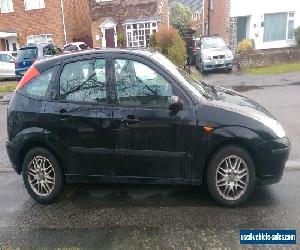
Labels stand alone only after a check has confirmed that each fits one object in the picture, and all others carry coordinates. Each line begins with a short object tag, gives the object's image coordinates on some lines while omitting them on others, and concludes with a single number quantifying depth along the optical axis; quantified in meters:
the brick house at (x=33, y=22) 21.01
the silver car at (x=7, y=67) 14.56
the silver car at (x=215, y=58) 13.02
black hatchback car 3.11
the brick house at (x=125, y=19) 20.59
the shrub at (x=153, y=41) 13.69
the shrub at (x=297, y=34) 16.37
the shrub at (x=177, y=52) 11.84
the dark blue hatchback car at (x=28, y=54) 13.42
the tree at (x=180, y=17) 26.15
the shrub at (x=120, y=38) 20.84
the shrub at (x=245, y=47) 13.98
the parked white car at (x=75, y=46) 14.85
